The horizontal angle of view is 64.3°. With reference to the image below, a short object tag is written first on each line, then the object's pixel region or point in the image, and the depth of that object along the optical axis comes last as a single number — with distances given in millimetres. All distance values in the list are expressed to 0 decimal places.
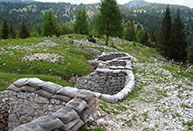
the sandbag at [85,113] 5030
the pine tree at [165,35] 40125
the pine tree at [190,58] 40688
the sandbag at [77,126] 4476
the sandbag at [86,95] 5388
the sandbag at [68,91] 5780
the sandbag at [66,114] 4221
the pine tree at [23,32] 59725
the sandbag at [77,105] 4859
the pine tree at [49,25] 43250
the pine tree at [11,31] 68056
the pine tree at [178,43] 38188
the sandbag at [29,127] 3400
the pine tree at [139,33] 93925
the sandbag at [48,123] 3671
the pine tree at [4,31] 59500
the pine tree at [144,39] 65938
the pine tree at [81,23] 46562
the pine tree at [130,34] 67938
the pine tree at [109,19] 29641
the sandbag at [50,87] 6189
